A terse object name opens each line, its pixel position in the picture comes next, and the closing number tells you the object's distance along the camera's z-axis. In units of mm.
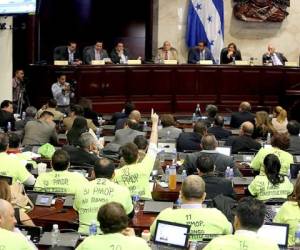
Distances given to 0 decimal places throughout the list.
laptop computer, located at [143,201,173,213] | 7206
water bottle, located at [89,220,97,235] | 6238
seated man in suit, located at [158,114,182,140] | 11977
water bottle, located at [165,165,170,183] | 8865
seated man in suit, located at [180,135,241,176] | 9125
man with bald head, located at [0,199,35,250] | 5113
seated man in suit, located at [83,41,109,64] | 17578
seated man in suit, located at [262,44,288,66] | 18609
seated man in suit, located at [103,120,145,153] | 11141
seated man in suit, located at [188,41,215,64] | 18533
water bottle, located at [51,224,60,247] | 5940
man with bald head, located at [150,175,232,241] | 5828
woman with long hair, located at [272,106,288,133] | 13086
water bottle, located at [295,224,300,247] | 6160
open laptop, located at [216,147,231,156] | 9801
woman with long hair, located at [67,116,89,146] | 10883
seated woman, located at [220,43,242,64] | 18531
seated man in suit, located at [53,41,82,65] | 17516
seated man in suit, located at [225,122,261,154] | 10898
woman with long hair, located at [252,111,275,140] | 12242
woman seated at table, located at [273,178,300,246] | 6328
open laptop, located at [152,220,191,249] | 5527
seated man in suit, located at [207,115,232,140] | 12070
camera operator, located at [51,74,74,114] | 16375
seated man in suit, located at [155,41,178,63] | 18516
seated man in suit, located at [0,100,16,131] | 13031
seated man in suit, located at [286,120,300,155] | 11023
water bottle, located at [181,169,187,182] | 8914
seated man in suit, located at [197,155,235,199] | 7664
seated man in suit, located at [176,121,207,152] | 11117
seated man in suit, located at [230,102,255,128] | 13945
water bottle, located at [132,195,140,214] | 7346
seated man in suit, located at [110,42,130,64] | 17969
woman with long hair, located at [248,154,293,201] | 7742
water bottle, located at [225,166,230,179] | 8805
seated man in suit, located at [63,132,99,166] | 9375
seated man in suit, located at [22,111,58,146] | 11969
